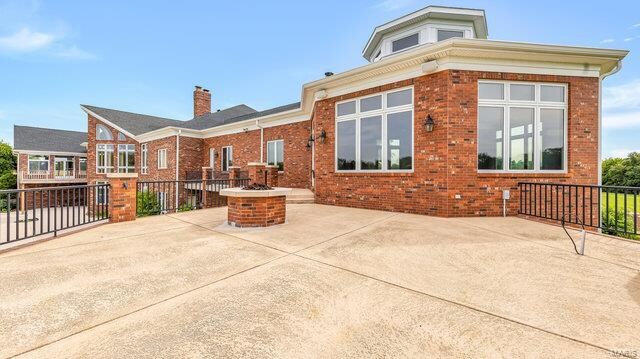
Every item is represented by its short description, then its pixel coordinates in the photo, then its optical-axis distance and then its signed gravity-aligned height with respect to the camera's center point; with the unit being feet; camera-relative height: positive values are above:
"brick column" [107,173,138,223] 19.11 -1.44
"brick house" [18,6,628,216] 20.43 +4.66
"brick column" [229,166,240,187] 34.22 +0.55
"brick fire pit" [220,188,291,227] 16.93 -1.89
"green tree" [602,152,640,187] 79.46 +2.98
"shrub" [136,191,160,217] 47.22 -4.95
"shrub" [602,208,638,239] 27.54 -5.20
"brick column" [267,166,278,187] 35.32 +0.33
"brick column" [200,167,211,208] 35.55 -0.90
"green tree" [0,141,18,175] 95.76 +6.43
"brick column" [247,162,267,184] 30.12 +0.72
